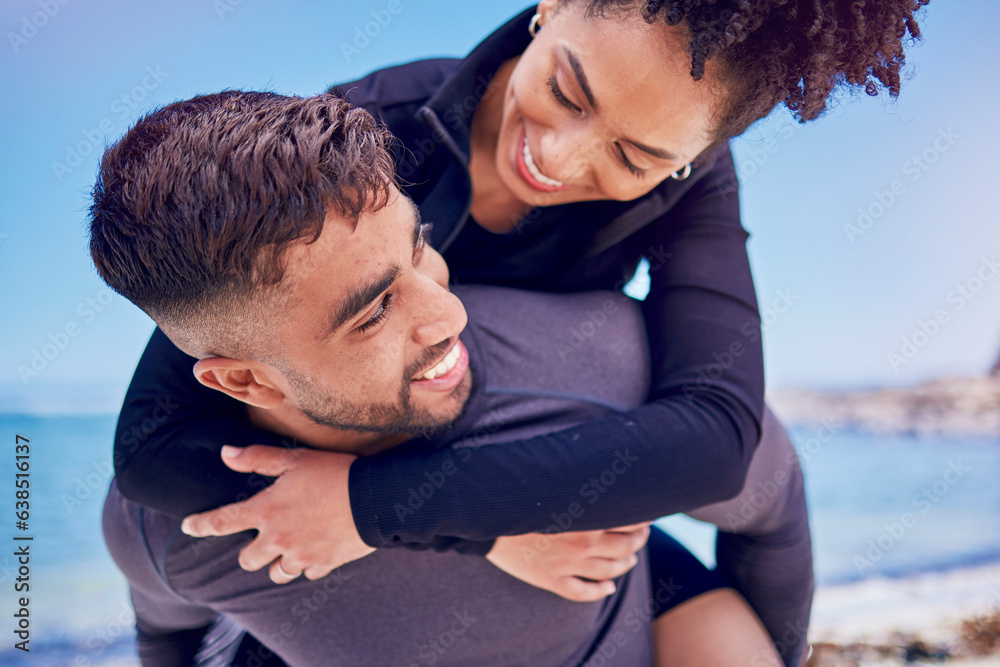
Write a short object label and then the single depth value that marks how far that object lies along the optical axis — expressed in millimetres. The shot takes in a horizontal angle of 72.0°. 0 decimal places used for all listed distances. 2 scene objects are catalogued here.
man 901
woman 1083
